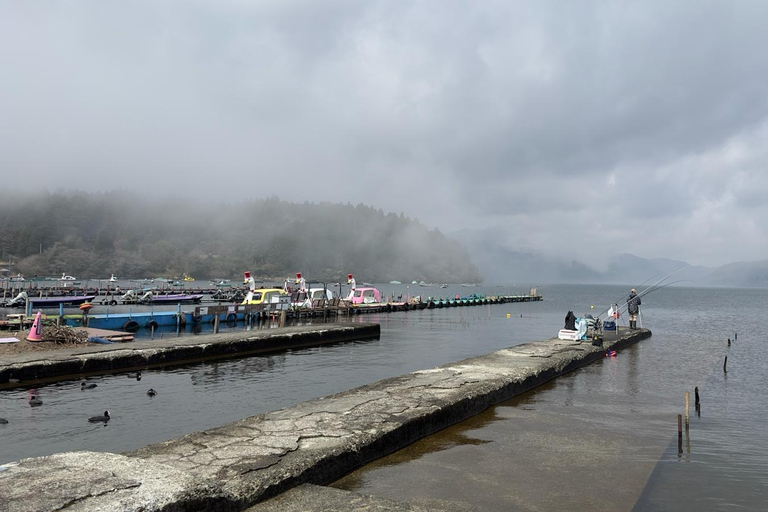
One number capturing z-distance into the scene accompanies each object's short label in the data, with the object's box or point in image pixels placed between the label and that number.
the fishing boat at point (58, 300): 59.97
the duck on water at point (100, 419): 11.54
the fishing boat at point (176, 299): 73.06
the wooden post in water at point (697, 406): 13.41
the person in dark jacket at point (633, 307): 31.27
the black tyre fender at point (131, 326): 33.41
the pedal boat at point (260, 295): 44.37
